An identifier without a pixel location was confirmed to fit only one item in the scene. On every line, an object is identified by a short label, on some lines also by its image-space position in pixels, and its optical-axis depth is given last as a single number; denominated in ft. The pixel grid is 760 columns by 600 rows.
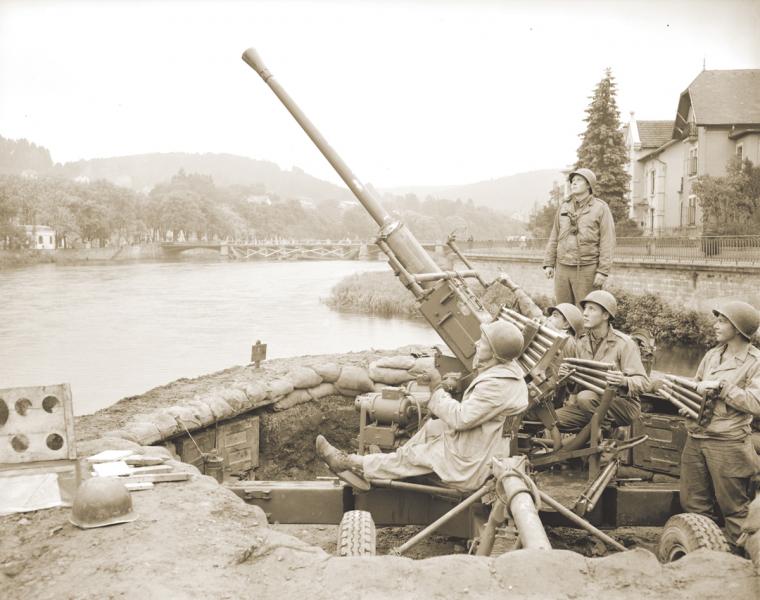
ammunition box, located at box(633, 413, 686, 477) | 17.08
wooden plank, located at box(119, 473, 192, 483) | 14.04
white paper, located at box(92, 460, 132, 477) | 14.15
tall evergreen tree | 92.79
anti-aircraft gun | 16.35
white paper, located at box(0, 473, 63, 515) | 12.68
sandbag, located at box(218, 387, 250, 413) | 23.65
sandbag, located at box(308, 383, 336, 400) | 27.09
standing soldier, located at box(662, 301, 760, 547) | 13.60
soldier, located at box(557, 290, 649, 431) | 17.10
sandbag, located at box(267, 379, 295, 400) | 25.49
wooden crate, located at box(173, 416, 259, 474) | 21.88
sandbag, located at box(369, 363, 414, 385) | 27.89
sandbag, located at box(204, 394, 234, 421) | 22.71
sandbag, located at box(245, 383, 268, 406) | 24.59
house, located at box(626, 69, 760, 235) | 78.59
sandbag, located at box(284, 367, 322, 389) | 26.63
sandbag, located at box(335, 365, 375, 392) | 27.66
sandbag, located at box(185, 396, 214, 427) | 21.95
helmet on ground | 11.88
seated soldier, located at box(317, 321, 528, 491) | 12.75
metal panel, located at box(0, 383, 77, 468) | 13.51
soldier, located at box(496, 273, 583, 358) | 17.74
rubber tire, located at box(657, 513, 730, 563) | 12.05
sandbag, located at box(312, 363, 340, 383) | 27.58
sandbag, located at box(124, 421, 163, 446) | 19.09
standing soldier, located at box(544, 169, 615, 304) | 22.49
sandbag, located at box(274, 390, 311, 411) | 26.03
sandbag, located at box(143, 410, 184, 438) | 20.34
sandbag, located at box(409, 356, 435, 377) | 27.50
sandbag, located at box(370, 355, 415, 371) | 28.19
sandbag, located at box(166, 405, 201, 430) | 21.22
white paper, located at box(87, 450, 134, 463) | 15.16
